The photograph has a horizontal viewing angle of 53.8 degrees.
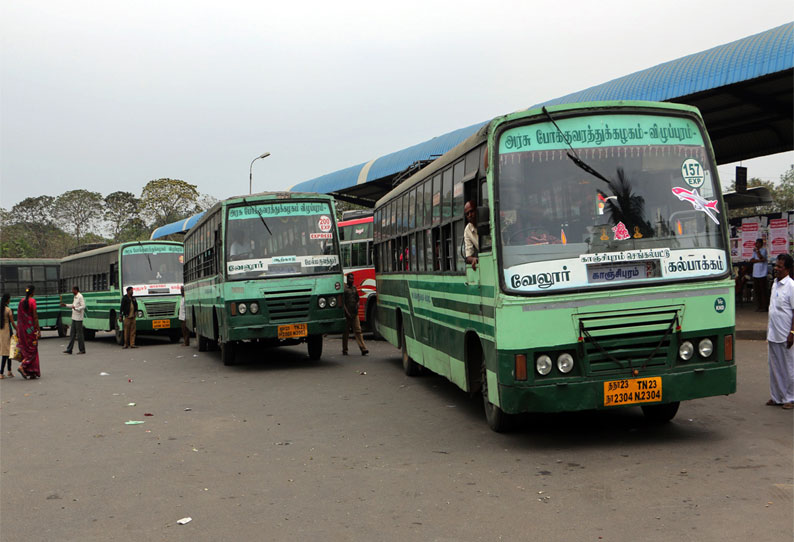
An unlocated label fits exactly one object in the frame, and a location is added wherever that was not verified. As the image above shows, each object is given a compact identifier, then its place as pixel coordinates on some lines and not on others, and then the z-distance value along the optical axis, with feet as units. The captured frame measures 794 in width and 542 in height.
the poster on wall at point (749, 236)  69.87
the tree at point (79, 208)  246.68
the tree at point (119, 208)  241.76
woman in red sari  47.83
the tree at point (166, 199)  208.03
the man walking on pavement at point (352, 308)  54.34
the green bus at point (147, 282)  76.69
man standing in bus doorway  24.77
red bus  70.03
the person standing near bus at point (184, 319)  73.10
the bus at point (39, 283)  103.60
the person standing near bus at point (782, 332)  26.63
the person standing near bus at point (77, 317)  66.31
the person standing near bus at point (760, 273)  62.54
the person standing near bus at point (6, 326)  48.24
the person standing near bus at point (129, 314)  71.97
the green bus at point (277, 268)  46.21
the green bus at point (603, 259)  21.72
